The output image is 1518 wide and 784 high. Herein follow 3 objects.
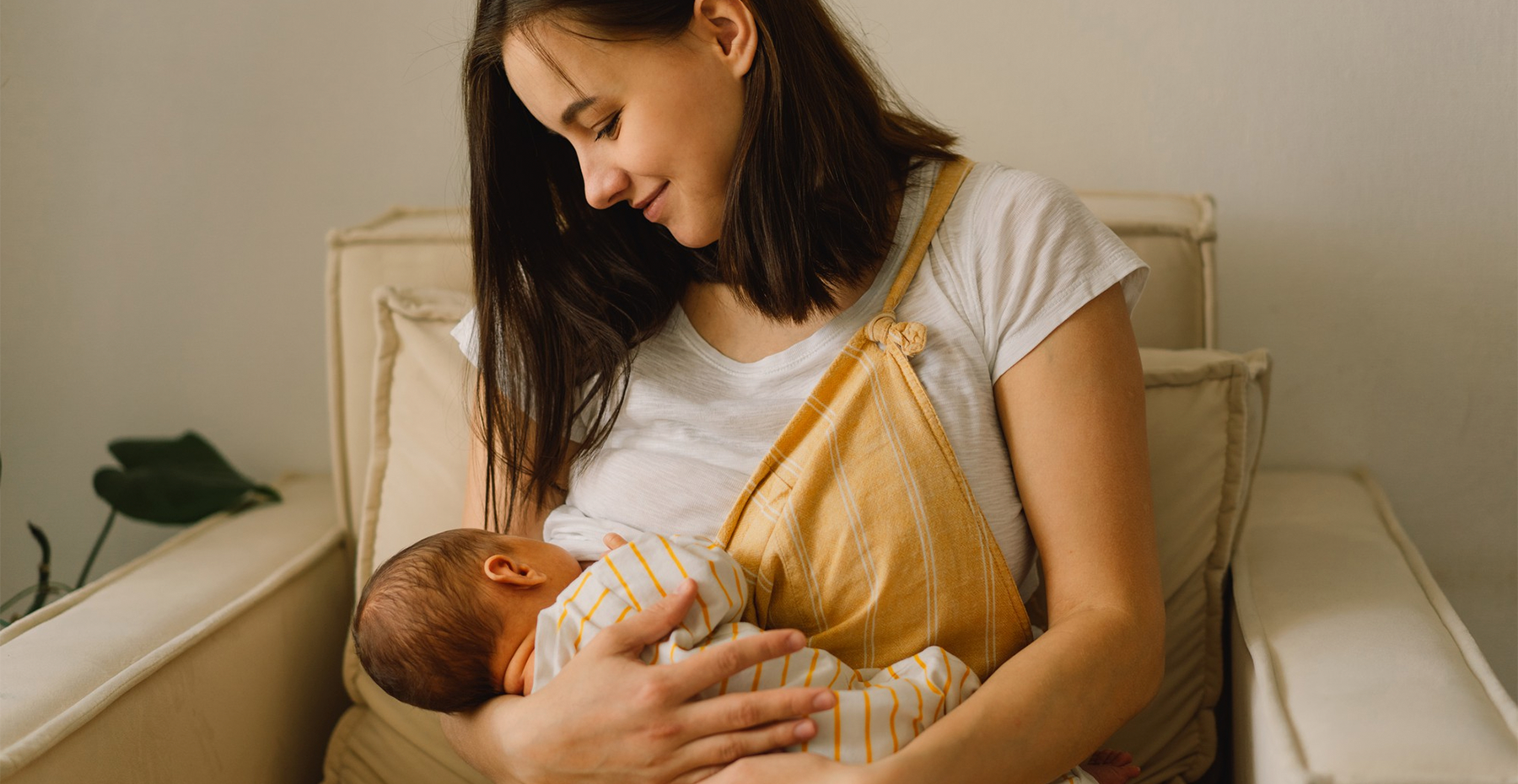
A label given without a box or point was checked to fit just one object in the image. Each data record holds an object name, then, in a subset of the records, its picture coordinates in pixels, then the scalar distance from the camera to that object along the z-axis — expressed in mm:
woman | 885
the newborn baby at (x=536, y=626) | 913
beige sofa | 873
